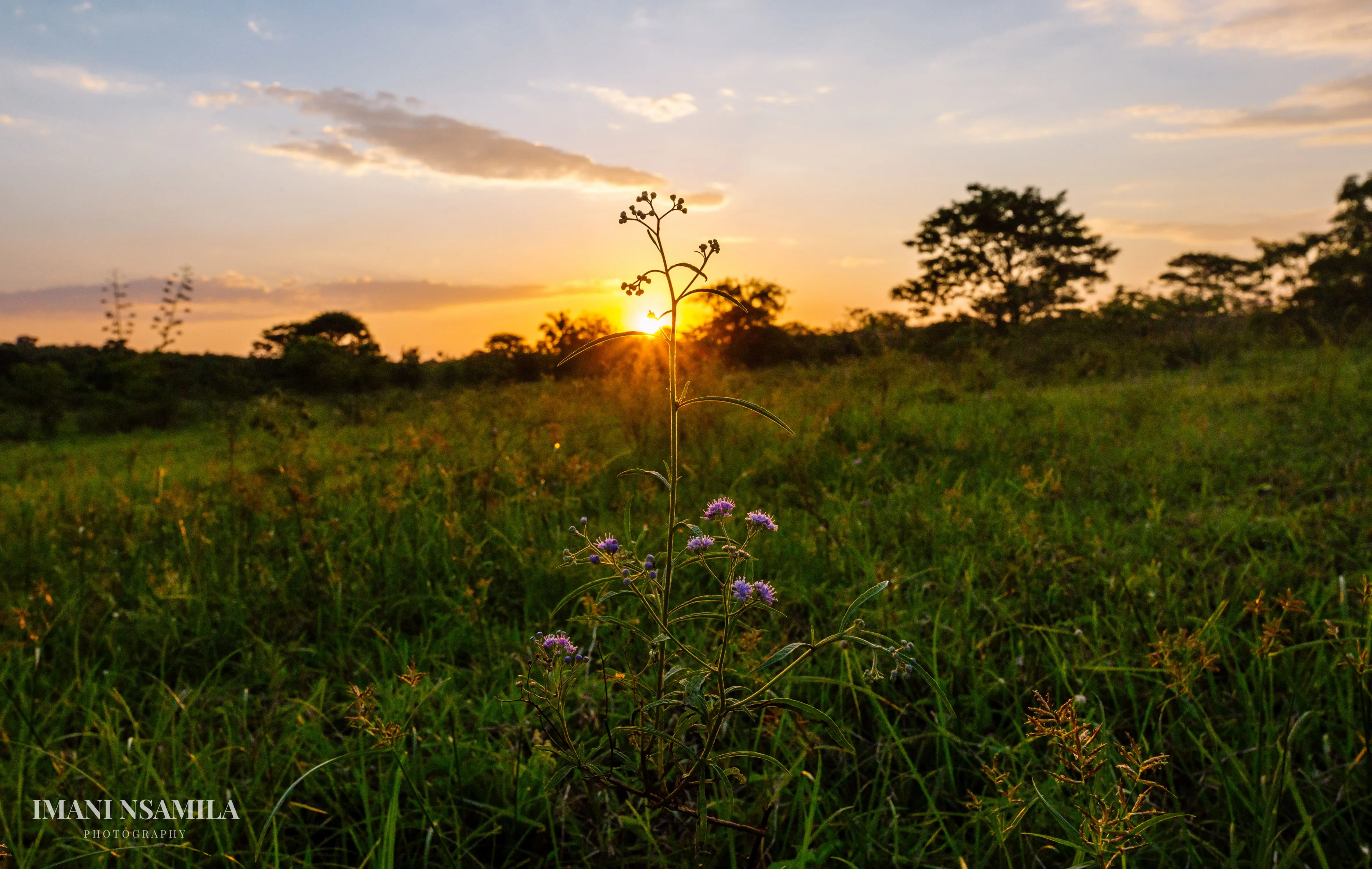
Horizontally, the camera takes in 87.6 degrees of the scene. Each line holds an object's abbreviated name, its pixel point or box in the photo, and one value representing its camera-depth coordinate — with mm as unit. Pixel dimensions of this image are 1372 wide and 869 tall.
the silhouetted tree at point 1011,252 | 29562
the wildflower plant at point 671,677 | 1002
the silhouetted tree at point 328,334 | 21328
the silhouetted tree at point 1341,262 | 17047
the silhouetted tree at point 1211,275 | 32844
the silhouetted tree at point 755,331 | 19984
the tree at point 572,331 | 13008
